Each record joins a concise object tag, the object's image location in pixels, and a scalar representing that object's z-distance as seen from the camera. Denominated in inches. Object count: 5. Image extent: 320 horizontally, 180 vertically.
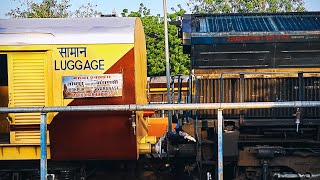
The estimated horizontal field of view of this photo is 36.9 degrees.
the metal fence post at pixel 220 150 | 205.0
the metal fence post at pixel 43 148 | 205.8
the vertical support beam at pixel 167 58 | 428.4
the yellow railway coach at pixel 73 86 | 297.6
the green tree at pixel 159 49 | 1284.4
